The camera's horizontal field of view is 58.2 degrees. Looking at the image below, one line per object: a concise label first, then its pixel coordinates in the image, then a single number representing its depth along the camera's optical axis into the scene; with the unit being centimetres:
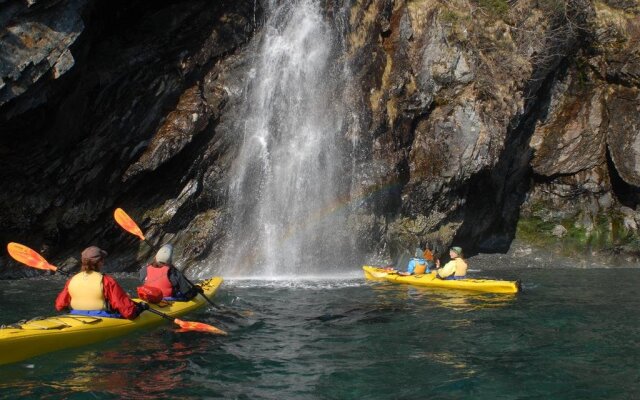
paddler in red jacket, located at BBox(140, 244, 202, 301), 1043
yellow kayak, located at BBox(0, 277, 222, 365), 733
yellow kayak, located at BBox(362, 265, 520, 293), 1403
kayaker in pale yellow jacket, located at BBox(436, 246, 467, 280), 1539
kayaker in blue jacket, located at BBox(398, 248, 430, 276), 1669
